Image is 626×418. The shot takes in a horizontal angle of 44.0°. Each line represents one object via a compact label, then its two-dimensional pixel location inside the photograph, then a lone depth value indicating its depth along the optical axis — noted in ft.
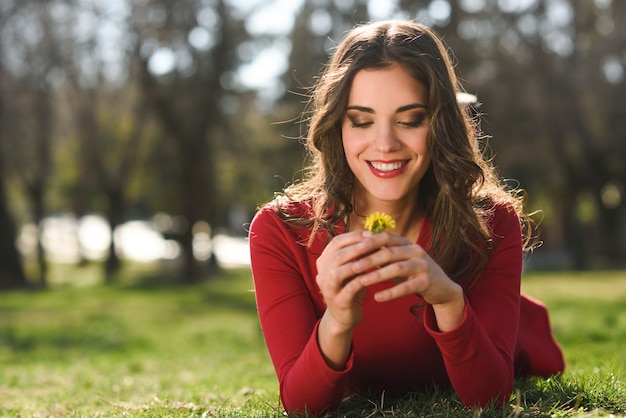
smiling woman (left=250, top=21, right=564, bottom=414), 9.64
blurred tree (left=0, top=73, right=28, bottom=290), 66.74
